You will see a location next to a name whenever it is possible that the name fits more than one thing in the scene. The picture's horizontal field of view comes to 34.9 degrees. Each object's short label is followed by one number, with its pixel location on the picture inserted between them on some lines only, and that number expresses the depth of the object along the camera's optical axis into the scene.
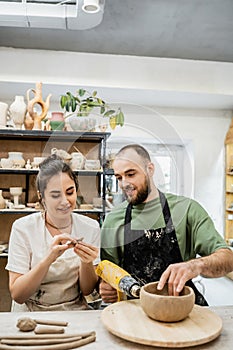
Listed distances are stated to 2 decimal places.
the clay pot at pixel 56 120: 2.98
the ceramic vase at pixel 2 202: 3.05
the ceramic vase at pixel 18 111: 3.04
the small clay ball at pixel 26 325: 0.90
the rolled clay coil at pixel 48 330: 0.89
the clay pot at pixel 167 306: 0.88
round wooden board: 0.82
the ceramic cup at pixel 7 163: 3.07
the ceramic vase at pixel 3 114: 3.09
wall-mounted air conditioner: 2.43
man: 1.35
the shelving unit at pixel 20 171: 2.95
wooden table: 0.83
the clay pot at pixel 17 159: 3.08
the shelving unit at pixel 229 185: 4.53
